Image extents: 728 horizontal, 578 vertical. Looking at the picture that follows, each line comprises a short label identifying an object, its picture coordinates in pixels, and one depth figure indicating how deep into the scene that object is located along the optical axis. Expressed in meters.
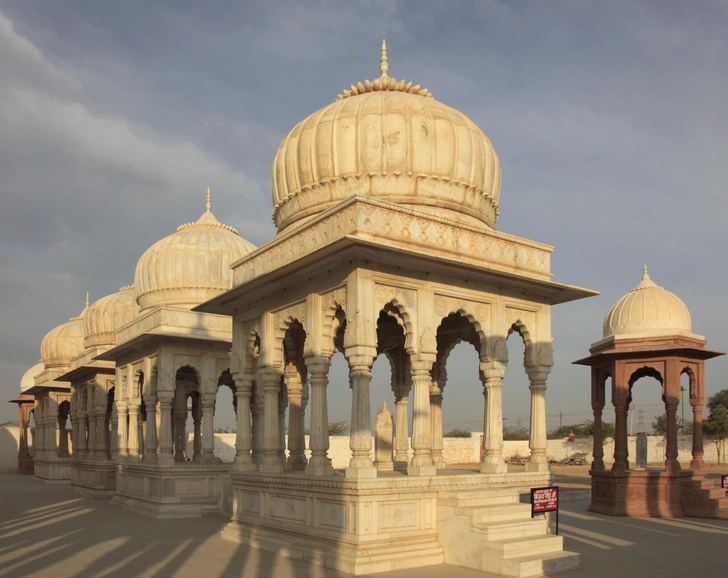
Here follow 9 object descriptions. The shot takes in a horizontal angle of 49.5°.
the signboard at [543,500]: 11.58
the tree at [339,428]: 65.57
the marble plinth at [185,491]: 19.66
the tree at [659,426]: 53.03
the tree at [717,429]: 42.38
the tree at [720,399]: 60.31
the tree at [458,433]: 66.31
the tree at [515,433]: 72.28
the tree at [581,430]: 56.72
